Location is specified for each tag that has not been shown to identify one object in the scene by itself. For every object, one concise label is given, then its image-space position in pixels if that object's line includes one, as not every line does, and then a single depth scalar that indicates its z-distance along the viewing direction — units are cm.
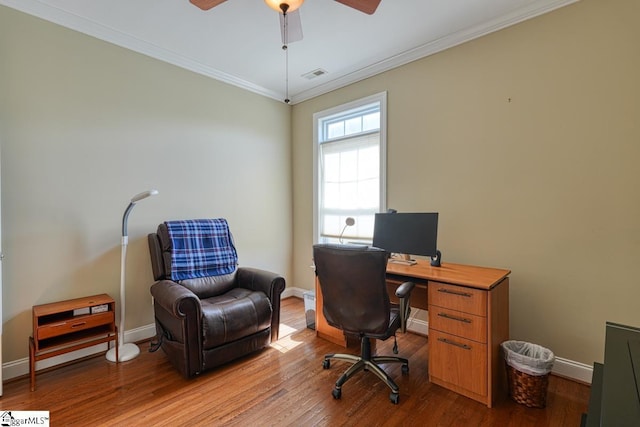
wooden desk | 188
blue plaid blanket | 268
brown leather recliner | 216
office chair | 184
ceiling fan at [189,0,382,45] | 177
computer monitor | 243
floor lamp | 246
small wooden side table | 204
